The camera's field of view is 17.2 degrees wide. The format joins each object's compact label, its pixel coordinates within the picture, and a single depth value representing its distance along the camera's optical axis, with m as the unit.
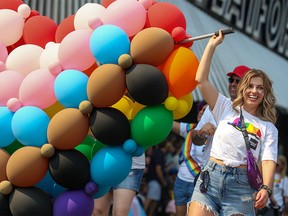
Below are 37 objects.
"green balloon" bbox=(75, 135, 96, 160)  6.77
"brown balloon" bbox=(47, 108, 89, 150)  6.21
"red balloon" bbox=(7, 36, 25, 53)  7.32
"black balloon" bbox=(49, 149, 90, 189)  6.23
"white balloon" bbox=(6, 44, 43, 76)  6.80
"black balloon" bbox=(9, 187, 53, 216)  6.28
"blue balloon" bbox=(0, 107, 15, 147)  6.54
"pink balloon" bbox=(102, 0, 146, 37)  6.46
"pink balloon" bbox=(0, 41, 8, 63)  7.01
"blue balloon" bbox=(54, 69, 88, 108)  6.29
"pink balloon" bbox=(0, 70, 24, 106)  6.65
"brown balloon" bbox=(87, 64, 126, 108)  6.17
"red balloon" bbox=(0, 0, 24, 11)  7.43
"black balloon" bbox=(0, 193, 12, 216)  6.38
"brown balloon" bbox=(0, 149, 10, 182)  6.44
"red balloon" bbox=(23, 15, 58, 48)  7.06
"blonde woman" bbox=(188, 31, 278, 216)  6.56
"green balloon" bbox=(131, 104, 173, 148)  6.25
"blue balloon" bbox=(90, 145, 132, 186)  6.28
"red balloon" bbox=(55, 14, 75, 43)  6.90
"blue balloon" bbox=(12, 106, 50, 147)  6.34
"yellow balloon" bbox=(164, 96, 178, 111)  6.29
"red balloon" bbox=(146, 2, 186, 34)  6.48
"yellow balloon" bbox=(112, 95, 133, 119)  6.86
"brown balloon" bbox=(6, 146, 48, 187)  6.27
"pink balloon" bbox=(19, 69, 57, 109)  6.49
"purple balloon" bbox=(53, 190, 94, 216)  6.31
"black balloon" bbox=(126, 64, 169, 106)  6.14
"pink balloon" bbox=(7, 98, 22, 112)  6.52
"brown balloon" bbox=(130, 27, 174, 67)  6.23
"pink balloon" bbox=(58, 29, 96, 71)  6.46
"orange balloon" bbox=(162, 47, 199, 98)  6.28
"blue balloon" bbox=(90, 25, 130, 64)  6.26
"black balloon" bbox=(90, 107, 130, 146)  6.19
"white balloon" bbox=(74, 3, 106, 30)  6.72
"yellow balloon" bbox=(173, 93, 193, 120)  6.44
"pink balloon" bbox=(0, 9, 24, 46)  7.03
